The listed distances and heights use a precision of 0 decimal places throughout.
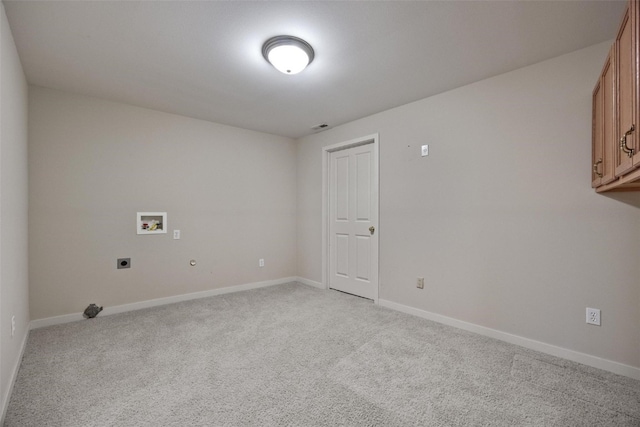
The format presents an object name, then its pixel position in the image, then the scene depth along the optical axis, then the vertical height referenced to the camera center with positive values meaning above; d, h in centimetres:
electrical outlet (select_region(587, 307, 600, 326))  215 -79
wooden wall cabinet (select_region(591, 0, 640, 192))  132 +52
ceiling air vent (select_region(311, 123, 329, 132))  415 +122
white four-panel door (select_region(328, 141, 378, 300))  380 -14
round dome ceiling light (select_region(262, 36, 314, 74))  208 +117
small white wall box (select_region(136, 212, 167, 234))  346 -14
